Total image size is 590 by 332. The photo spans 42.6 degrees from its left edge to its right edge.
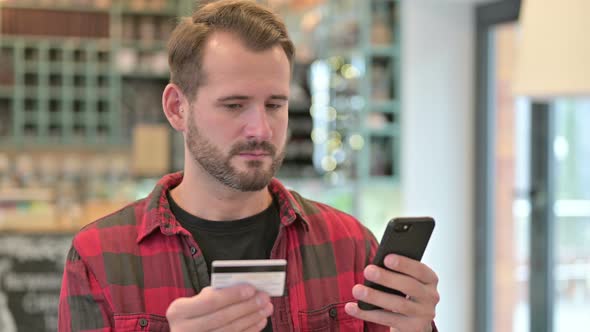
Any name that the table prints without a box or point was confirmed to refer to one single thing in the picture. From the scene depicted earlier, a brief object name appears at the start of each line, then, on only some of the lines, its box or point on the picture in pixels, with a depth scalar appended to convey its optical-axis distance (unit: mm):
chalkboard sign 3990
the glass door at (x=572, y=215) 4051
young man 1386
